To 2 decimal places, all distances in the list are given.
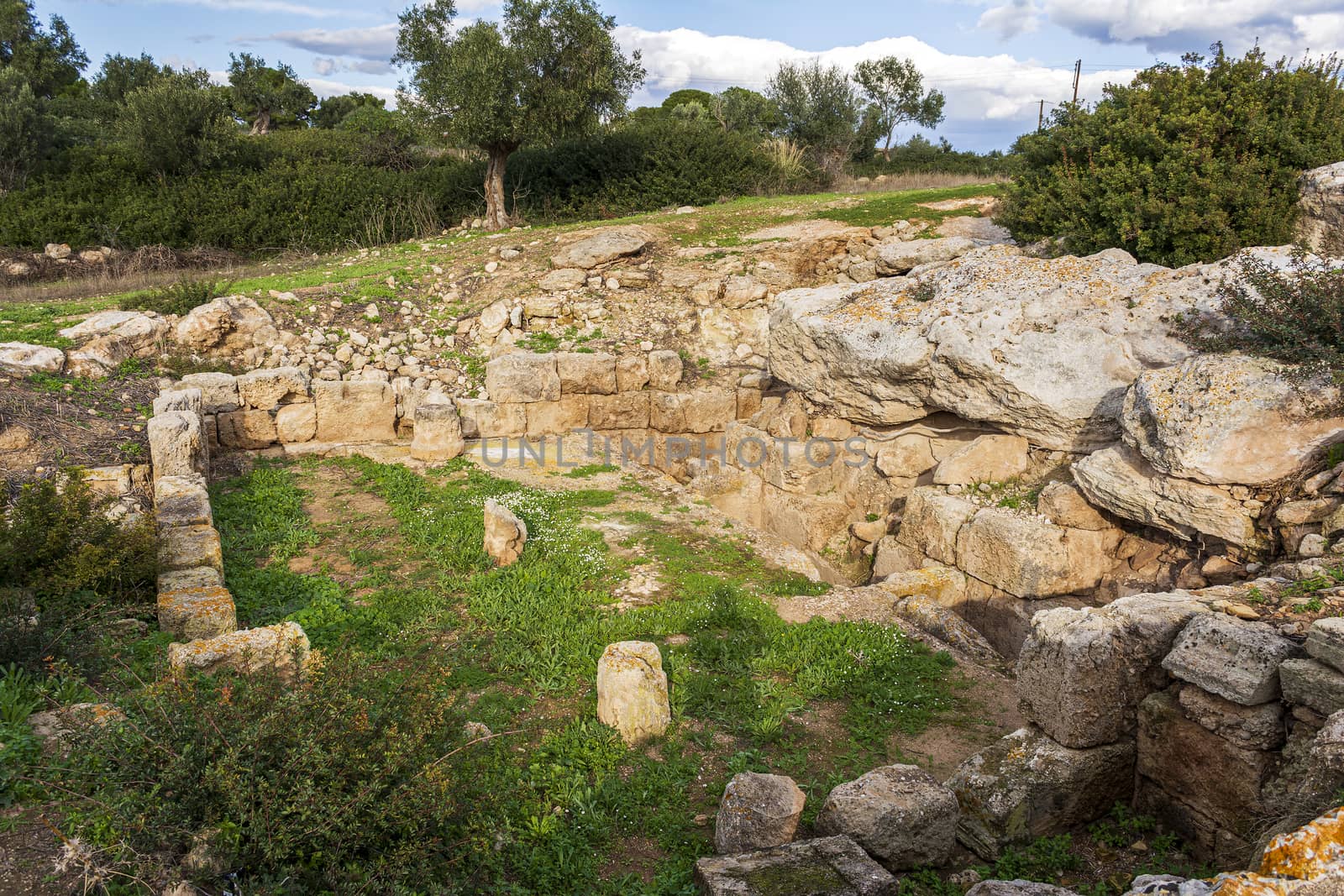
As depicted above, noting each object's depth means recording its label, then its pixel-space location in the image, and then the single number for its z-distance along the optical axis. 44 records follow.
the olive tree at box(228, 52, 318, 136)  39.25
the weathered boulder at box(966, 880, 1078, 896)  3.61
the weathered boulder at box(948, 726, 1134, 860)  4.79
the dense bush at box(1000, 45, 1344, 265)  10.05
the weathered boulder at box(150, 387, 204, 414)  10.35
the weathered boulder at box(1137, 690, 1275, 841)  4.36
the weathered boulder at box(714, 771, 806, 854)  4.45
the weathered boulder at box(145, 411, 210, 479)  9.26
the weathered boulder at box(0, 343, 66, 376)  11.16
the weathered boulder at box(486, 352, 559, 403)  12.52
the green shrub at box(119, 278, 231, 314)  13.71
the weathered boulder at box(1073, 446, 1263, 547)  7.04
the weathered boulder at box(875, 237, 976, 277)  14.21
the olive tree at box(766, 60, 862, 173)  33.97
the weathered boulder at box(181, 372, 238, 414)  11.42
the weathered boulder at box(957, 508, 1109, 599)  8.29
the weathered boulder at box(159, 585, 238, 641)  6.20
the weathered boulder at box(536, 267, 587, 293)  16.12
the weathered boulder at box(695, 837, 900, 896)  3.86
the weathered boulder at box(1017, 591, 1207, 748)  5.01
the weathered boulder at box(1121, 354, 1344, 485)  6.74
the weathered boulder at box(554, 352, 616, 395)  12.93
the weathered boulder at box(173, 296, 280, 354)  13.21
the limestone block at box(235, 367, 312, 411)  11.62
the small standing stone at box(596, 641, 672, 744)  5.60
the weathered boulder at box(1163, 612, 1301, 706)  4.34
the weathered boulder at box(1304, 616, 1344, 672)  4.03
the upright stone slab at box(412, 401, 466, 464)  11.53
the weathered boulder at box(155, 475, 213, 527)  7.92
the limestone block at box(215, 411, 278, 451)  11.50
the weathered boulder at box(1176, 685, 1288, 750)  4.33
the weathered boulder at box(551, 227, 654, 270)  16.70
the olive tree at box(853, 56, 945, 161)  40.44
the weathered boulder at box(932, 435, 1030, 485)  9.38
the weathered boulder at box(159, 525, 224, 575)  7.09
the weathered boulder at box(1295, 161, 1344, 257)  9.49
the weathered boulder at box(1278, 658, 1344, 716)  3.99
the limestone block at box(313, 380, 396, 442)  11.95
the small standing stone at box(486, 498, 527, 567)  8.22
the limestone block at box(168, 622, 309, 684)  5.20
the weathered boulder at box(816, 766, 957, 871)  4.46
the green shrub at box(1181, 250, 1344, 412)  6.73
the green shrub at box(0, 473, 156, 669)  5.52
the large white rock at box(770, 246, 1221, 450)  8.64
